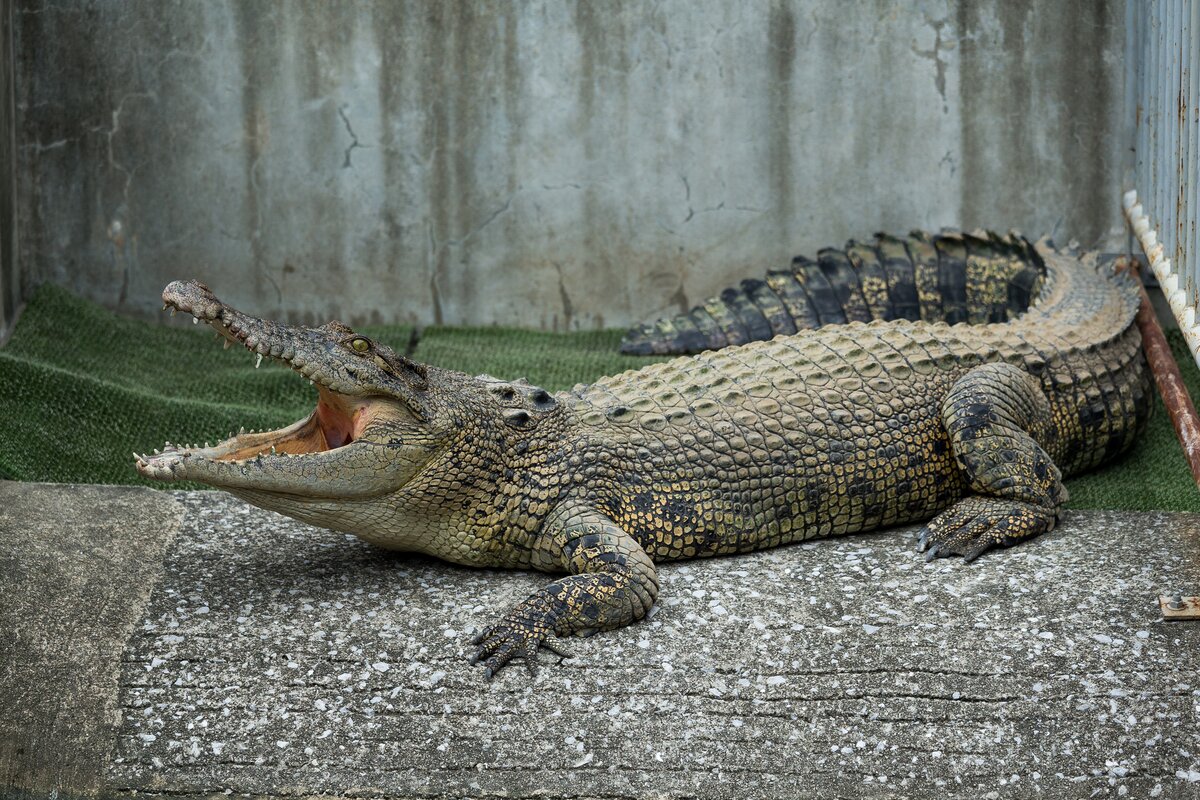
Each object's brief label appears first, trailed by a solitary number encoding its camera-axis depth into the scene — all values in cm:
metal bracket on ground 372
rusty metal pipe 440
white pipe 414
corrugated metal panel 439
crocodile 378
